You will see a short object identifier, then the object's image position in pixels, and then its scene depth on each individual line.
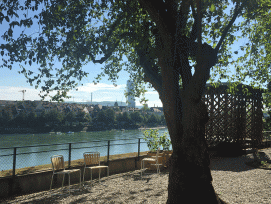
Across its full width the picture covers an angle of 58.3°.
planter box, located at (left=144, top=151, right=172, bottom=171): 9.16
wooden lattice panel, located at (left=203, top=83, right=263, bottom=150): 12.00
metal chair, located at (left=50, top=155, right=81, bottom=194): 6.57
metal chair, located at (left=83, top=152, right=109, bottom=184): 7.55
